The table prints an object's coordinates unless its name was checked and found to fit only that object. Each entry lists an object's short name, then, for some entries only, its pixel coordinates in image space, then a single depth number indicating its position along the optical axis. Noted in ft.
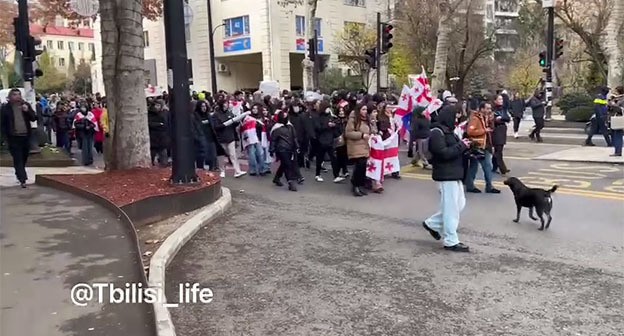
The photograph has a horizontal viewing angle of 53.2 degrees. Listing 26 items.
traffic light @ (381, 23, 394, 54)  73.15
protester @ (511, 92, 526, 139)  66.54
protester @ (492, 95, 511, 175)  39.11
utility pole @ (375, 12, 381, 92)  76.18
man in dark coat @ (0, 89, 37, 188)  34.58
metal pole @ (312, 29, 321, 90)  79.82
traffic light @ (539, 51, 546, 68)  76.09
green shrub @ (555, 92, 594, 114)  77.36
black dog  25.17
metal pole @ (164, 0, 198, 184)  29.81
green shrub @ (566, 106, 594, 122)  72.18
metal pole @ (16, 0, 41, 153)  49.03
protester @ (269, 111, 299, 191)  36.45
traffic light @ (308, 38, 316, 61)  78.54
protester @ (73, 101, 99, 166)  47.93
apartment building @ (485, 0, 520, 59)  159.26
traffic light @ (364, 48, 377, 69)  76.05
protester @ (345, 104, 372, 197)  34.73
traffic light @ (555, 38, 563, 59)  86.07
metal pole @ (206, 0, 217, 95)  99.82
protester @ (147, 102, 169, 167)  40.16
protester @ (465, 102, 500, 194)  34.59
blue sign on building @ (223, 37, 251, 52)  137.69
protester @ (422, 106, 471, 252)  22.59
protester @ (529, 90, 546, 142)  58.34
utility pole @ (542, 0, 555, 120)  71.36
